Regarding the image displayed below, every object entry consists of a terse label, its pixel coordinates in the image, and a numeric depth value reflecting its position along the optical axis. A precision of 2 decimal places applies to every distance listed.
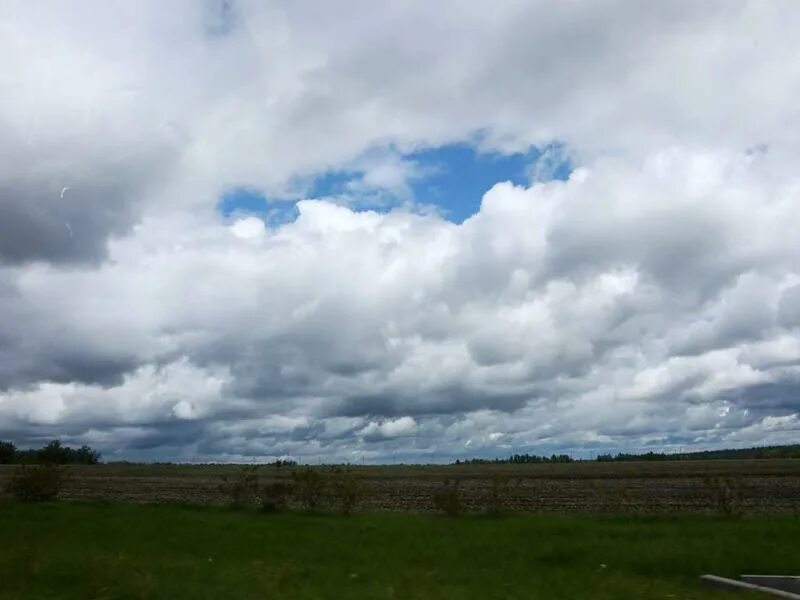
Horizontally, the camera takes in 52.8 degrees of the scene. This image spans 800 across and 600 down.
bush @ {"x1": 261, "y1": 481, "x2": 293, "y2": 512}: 32.31
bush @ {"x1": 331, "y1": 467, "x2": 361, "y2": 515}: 32.09
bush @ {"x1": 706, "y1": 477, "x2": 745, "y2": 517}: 28.69
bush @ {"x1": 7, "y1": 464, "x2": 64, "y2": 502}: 36.16
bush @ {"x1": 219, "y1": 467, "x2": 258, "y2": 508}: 34.06
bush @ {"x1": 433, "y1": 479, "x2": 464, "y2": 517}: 30.97
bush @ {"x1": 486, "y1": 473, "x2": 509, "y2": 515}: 30.91
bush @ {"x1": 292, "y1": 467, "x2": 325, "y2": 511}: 33.12
